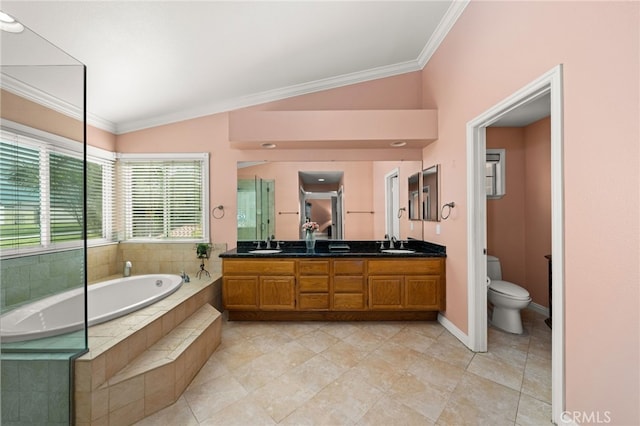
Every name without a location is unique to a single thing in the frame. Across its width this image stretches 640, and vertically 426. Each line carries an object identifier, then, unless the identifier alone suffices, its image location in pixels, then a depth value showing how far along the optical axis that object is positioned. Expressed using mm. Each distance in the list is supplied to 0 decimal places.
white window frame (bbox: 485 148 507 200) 3241
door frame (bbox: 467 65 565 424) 1354
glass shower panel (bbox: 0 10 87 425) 1354
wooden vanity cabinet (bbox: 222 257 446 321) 2717
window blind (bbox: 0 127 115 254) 1411
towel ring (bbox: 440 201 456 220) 2464
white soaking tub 1363
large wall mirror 3234
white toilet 2467
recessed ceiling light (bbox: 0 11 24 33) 1334
